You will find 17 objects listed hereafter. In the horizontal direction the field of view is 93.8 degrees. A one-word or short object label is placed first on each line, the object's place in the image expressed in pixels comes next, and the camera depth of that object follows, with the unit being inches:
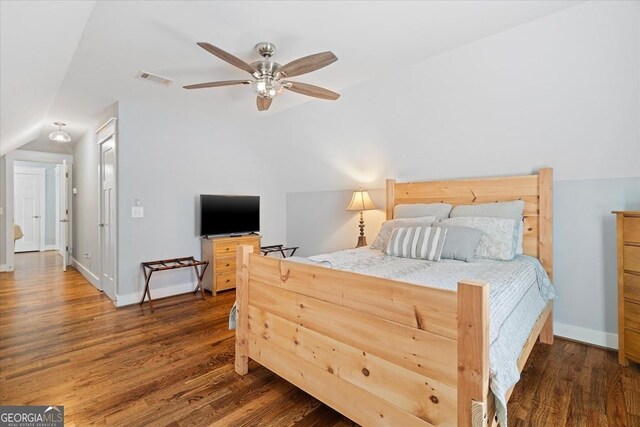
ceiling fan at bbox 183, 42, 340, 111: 79.9
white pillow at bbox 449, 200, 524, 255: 97.6
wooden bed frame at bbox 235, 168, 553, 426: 41.7
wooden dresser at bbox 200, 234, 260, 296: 152.2
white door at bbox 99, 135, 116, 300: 143.1
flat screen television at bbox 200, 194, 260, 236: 156.1
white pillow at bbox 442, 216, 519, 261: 91.0
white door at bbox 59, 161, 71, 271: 215.6
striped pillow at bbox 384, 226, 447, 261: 91.6
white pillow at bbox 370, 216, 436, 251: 110.0
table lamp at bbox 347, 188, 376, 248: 144.2
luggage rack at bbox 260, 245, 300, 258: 185.5
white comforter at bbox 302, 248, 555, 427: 47.3
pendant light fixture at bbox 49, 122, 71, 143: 155.3
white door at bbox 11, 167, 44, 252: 294.5
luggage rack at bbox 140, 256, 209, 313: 133.0
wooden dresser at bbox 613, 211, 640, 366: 79.2
